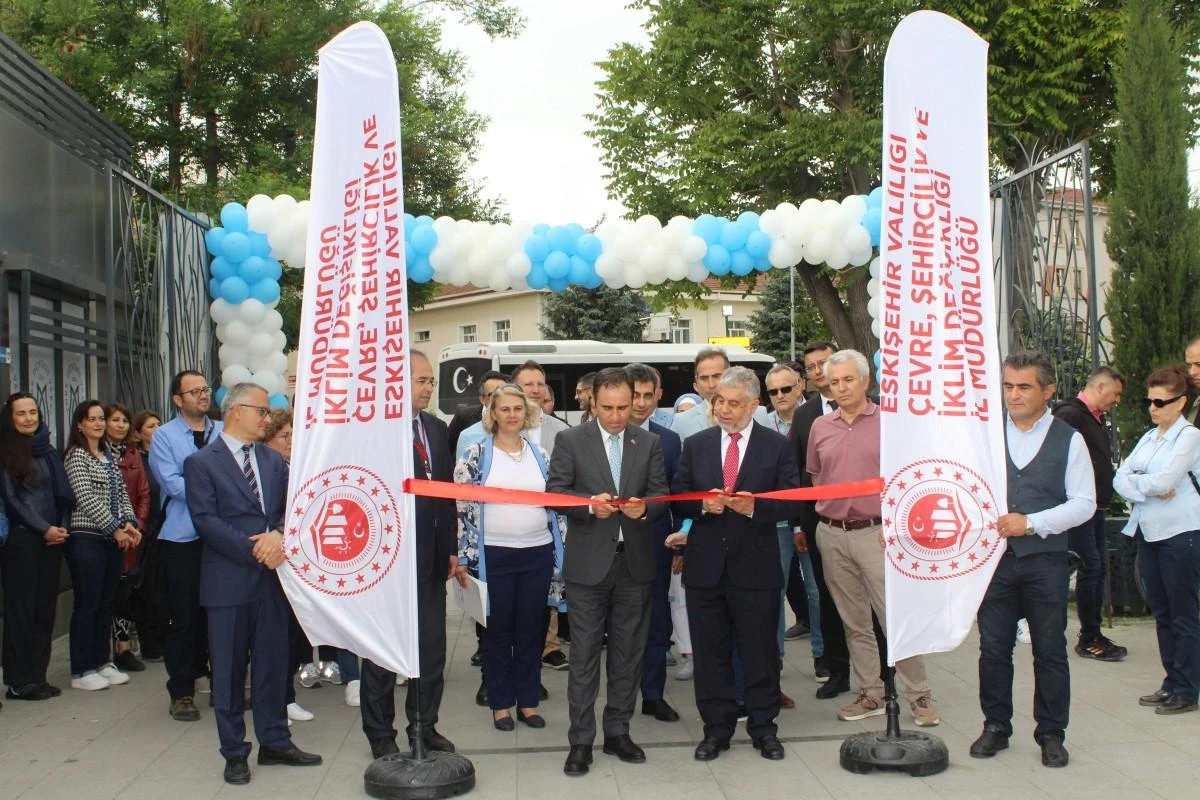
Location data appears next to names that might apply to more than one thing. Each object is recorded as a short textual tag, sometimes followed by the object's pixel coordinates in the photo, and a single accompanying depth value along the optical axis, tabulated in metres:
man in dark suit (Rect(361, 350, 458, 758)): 5.61
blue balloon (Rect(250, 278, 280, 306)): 11.69
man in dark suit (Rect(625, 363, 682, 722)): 6.52
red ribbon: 5.55
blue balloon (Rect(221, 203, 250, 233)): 11.44
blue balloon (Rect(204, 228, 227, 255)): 11.46
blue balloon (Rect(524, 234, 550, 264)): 12.05
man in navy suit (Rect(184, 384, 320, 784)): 5.39
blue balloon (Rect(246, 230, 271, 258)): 11.49
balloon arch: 11.52
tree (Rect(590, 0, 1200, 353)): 19.89
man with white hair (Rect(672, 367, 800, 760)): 5.69
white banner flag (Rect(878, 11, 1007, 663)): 5.18
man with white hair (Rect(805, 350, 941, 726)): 6.19
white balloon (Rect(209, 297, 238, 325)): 11.66
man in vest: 5.34
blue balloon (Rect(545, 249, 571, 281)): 12.12
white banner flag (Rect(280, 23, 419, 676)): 5.05
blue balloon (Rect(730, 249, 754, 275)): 12.28
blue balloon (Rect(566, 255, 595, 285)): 12.26
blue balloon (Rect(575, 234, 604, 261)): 12.20
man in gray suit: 5.54
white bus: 24.25
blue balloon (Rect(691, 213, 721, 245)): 12.24
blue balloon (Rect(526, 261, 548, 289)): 12.16
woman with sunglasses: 6.30
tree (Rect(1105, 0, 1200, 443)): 11.38
